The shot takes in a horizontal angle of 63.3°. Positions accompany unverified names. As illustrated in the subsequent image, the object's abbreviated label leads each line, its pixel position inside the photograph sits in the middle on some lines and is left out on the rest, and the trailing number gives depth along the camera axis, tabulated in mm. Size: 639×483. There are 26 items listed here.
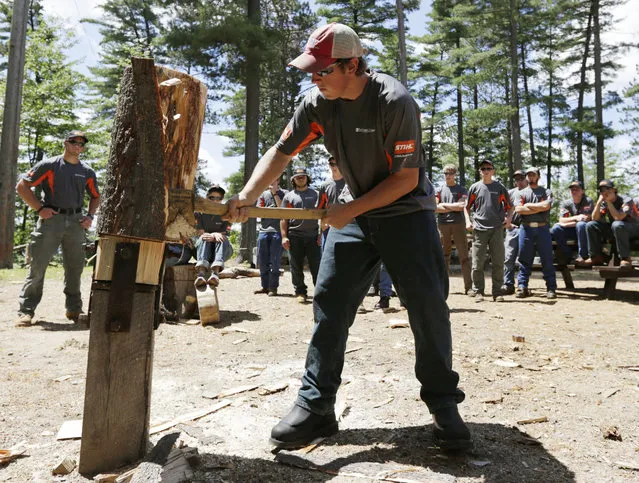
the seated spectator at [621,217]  8695
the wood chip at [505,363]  4623
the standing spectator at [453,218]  9620
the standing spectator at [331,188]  7844
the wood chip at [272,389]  3713
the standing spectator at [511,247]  9617
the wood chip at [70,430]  2899
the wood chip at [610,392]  3745
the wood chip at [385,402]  3459
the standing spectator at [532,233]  9234
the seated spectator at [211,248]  7129
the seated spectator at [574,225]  9727
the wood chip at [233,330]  6274
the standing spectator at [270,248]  9422
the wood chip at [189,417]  3032
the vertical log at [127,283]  2293
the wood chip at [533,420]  3229
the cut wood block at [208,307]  6672
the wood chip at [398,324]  6285
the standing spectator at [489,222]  9078
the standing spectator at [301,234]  8797
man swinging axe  2605
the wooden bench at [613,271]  8734
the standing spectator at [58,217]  6242
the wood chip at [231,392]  3684
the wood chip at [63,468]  2441
